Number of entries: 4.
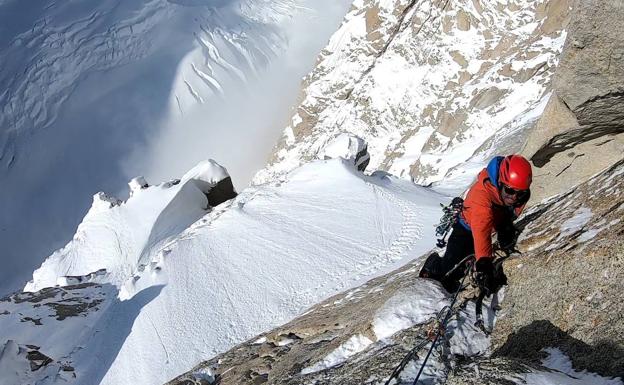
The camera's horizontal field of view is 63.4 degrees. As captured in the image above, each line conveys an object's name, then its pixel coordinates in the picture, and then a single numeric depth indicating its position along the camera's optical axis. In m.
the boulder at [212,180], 18.47
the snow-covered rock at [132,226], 15.95
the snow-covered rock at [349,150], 17.19
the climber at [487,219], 3.92
